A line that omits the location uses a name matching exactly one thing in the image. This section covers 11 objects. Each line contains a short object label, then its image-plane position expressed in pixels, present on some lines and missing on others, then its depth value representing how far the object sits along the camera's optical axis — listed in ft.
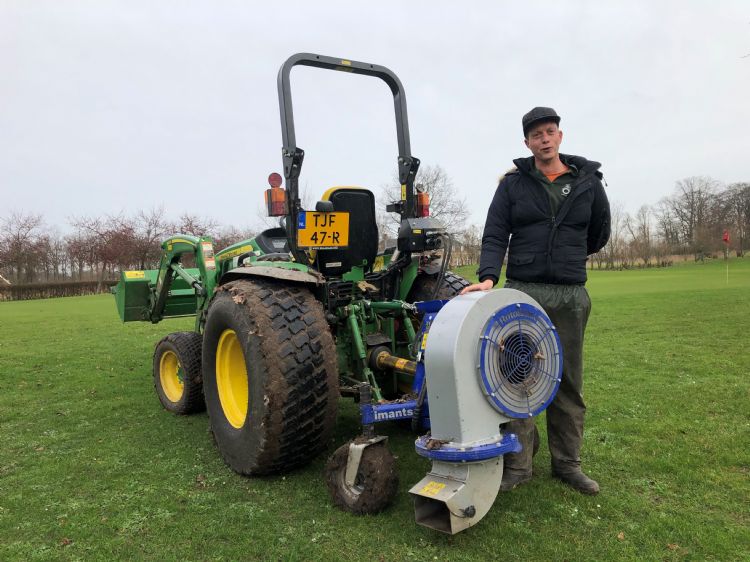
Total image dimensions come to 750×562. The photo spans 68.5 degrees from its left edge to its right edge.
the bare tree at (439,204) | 107.04
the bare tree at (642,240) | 179.32
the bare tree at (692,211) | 194.44
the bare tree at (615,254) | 182.50
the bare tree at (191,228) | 131.23
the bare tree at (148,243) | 124.17
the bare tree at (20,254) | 130.41
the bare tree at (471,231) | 83.53
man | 10.82
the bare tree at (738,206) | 185.08
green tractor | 10.42
